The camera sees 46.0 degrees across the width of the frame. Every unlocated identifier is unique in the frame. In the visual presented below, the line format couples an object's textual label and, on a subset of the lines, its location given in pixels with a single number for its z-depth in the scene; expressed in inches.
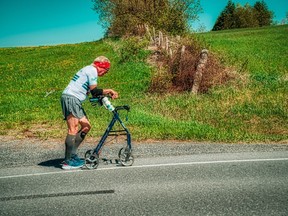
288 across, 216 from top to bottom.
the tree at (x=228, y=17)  4414.4
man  267.3
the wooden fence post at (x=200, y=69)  645.3
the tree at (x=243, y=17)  4347.9
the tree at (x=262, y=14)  4606.3
